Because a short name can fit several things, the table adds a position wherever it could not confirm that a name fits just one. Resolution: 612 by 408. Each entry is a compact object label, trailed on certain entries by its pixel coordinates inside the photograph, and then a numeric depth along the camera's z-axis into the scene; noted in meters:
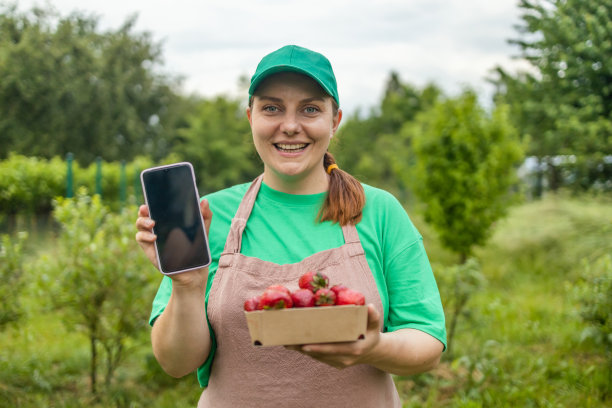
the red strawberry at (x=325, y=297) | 1.34
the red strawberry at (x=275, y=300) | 1.34
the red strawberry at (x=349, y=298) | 1.32
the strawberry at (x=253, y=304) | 1.38
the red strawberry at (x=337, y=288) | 1.37
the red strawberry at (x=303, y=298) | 1.36
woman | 1.59
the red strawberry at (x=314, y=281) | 1.42
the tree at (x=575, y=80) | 7.65
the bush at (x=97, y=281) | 4.03
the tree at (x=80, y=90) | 12.55
